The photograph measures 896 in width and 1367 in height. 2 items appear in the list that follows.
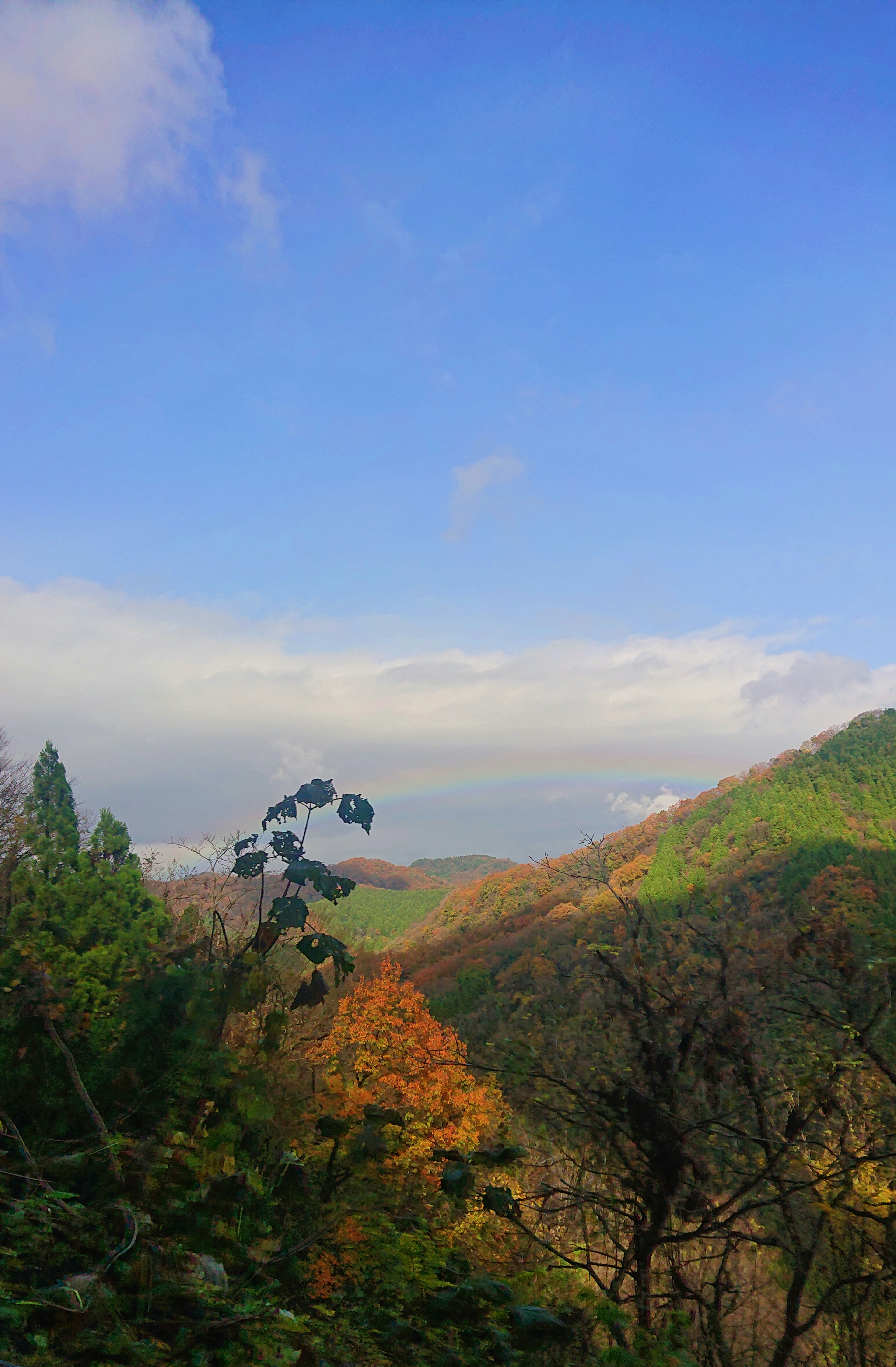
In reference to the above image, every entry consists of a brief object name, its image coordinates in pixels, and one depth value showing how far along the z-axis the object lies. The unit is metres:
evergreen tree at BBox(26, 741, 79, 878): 8.20
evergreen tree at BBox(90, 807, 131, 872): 9.36
